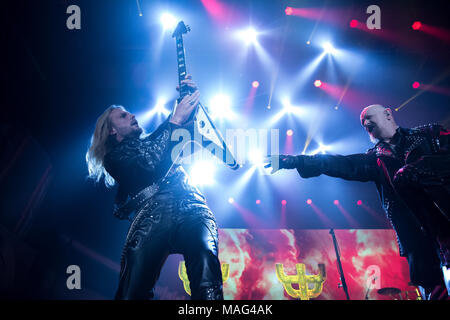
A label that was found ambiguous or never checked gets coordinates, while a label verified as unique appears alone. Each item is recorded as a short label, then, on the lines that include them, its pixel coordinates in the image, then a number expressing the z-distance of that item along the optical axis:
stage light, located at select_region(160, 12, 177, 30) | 4.79
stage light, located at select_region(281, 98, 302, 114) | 7.06
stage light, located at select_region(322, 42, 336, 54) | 5.77
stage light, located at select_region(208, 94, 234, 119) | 6.88
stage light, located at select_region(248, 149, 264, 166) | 7.96
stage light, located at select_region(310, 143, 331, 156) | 8.34
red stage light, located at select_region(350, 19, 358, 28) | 5.19
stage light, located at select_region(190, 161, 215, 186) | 8.00
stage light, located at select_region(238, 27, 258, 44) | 5.40
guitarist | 1.48
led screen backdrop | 7.80
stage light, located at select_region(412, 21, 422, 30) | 5.01
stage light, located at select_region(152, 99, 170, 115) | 6.37
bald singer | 2.03
